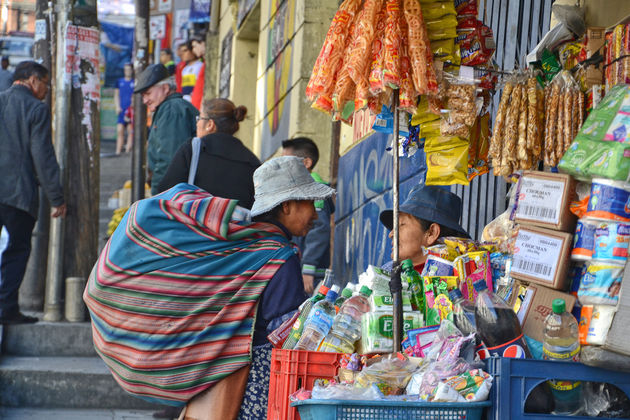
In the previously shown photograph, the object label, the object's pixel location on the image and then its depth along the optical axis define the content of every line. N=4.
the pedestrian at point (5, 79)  12.17
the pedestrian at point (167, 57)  19.58
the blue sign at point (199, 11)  24.70
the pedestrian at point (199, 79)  17.28
